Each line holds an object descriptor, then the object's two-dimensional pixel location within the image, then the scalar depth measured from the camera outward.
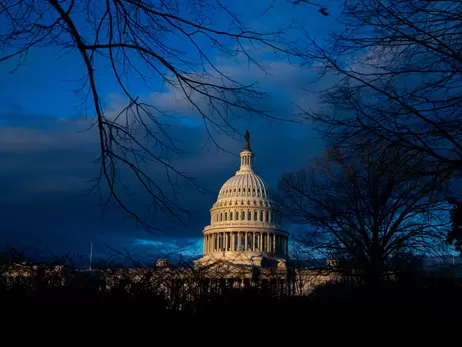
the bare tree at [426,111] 7.24
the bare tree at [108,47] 5.66
